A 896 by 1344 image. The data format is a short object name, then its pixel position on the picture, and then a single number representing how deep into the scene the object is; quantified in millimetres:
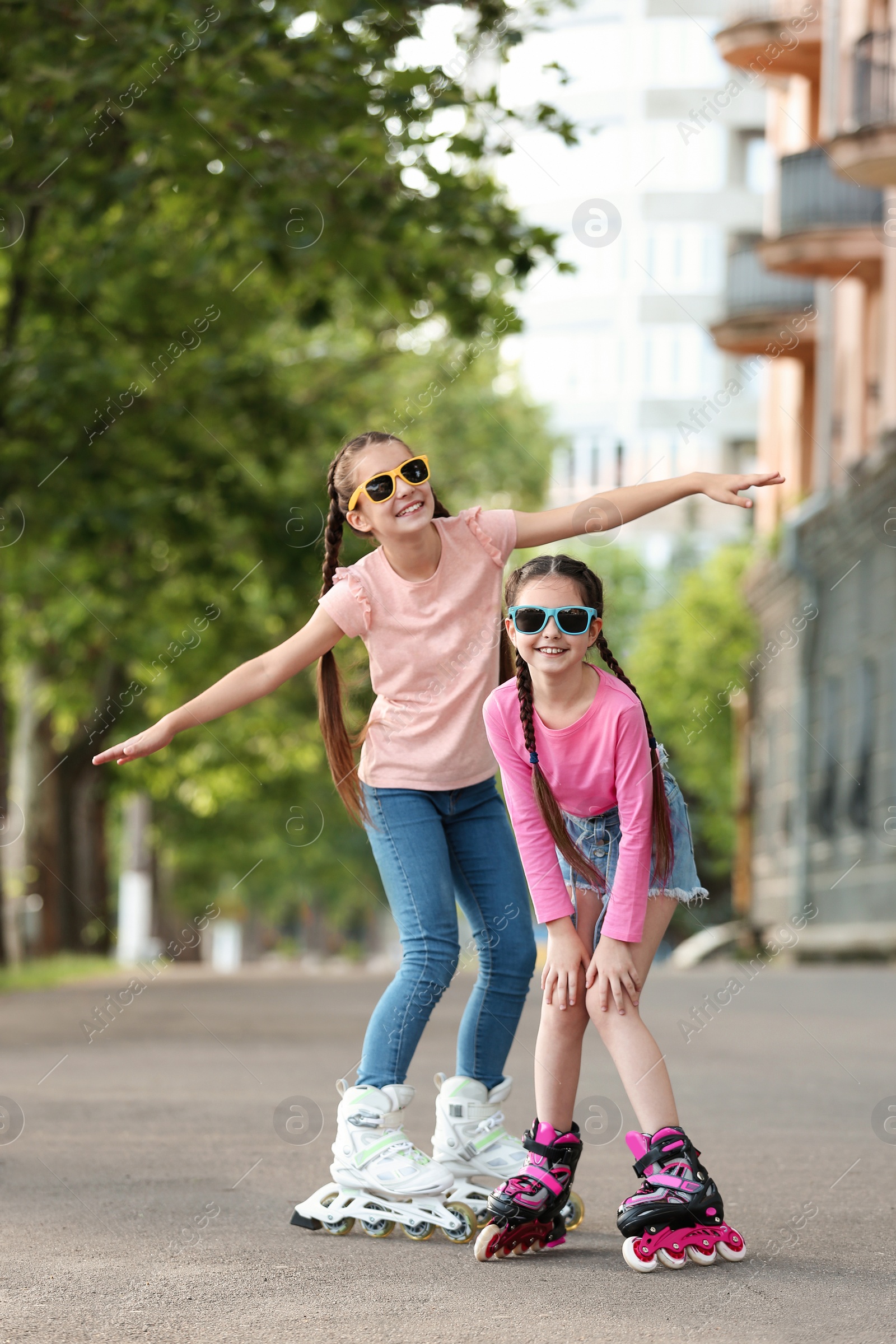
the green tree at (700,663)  38344
